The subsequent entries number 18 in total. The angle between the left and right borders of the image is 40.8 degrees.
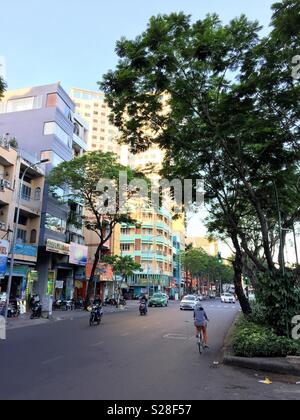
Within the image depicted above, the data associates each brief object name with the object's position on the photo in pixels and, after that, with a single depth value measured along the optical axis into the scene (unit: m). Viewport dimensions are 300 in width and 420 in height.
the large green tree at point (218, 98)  10.62
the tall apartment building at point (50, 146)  35.28
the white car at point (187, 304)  41.38
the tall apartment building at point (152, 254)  81.94
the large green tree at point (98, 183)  32.41
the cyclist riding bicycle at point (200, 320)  13.39
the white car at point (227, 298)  73.31
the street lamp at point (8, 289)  21.92
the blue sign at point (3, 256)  25.37
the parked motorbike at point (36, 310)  25.38
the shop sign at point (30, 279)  32.28
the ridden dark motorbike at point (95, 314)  21.95
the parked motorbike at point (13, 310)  25.31
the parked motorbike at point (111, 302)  46.22
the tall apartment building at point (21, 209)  28.91
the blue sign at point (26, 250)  29.69
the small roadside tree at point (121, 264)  47.02
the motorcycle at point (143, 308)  31.14
